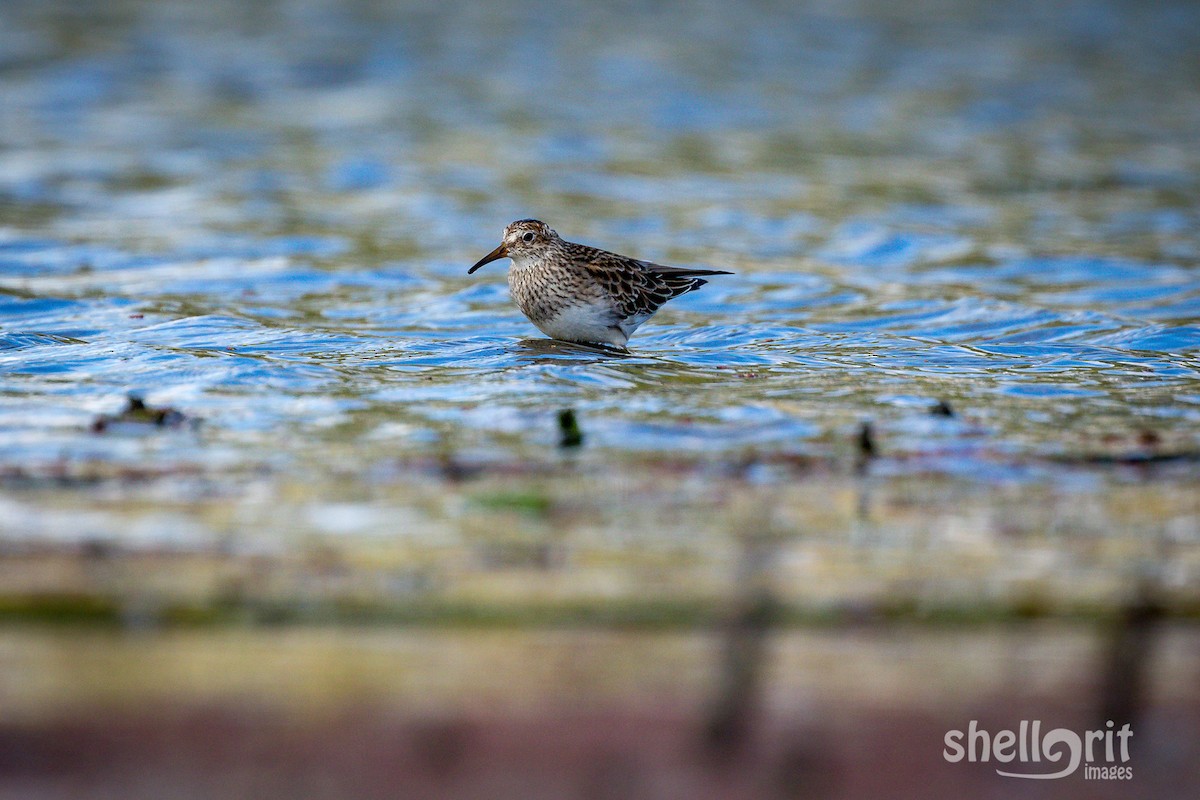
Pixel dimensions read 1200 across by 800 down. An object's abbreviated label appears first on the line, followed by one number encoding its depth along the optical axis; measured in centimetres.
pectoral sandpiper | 2114
